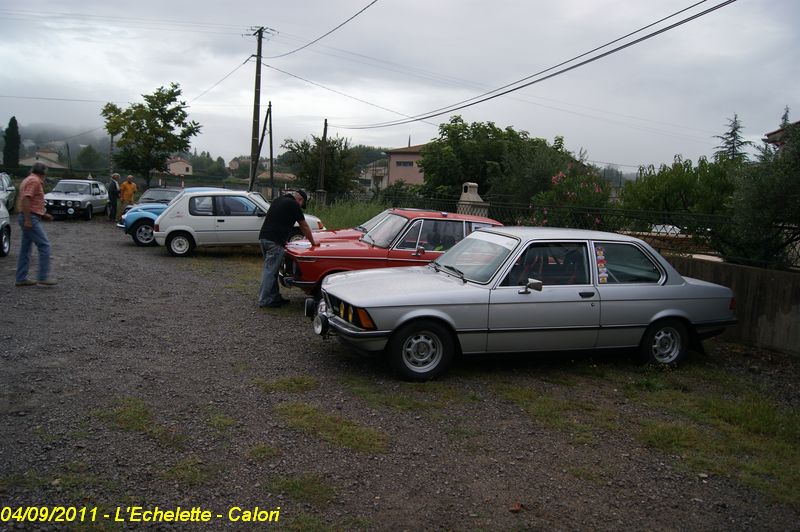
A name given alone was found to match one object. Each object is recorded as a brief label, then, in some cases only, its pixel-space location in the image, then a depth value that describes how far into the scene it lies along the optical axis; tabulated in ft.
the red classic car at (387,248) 29.53
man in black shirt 31.01
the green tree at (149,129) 104.78
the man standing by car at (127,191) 80.43
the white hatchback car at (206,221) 49.16
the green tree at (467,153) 116.78
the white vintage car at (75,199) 77.20
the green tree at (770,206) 26.55
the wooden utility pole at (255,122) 88.84
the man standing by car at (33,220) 32.22
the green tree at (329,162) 118.32
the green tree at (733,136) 140.97
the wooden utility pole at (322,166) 104.53
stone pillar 48.42
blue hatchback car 55.52
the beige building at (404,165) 247.58
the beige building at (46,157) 315.58
